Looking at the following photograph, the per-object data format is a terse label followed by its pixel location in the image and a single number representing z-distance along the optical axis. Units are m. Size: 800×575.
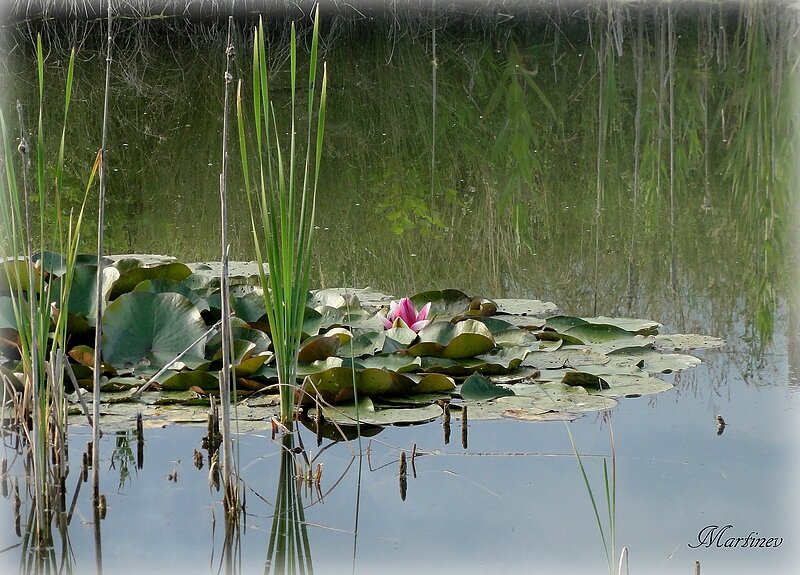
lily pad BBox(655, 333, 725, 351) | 6.16
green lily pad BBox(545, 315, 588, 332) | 6.24
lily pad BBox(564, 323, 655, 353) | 6.05
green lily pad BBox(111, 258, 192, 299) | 6.10
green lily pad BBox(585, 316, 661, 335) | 6.27
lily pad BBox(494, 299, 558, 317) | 6.68
